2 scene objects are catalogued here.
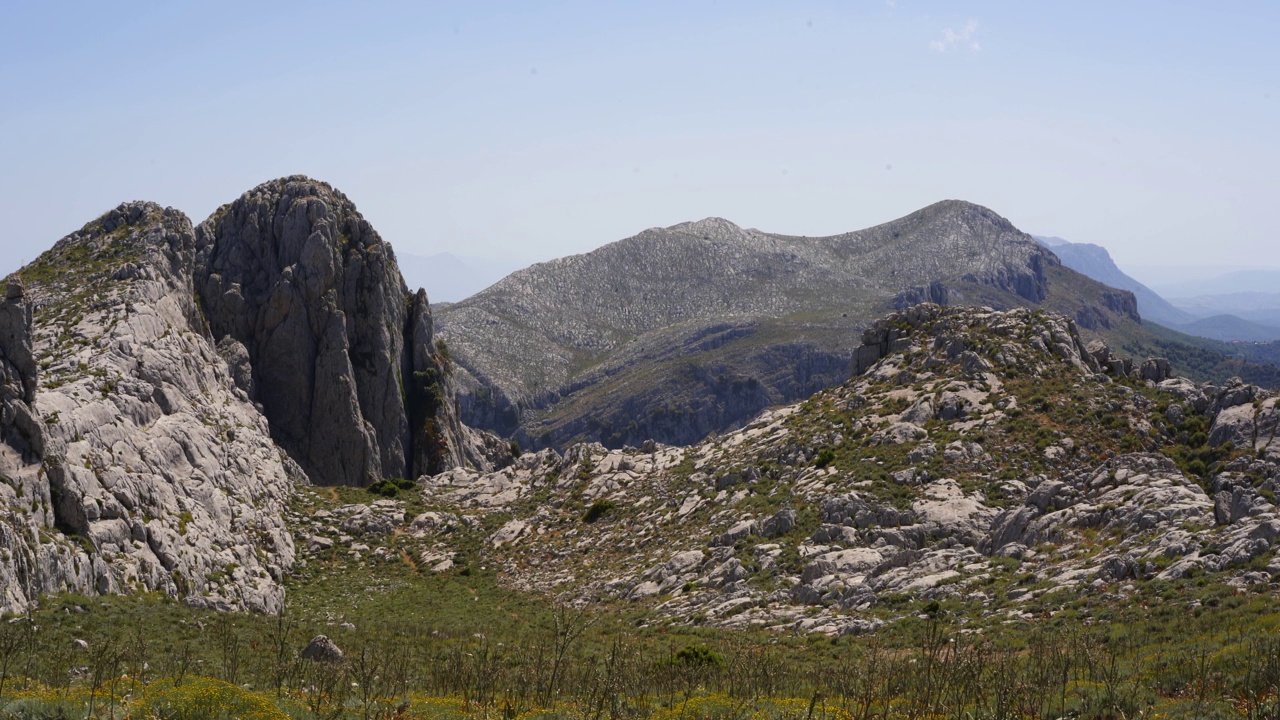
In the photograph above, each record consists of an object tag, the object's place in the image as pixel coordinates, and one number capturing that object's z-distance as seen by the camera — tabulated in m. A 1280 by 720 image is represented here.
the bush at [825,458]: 60.50
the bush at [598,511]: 66.94
